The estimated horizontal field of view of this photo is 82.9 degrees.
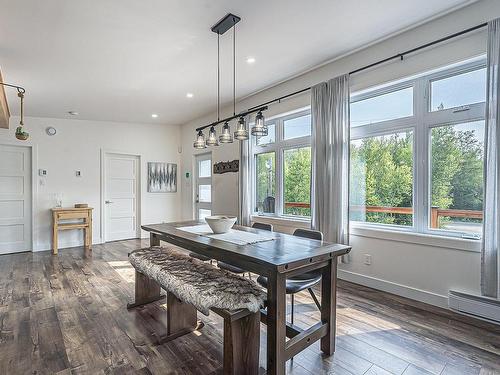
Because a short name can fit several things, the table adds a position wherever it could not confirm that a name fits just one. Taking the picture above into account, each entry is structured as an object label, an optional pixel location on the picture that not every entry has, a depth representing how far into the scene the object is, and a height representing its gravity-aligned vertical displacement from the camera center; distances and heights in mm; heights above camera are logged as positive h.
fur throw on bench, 1739 -698
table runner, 2250 -455
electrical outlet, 3232 -861
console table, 5307 -763
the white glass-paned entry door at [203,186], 6176 -61
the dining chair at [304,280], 2176 -791
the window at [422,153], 2609 +328
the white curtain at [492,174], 2312 +94
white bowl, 2559 -368
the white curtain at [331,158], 3330 +321
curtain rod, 2444 +1341
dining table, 1672 -534
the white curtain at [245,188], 4777 -77
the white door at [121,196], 6289 -311
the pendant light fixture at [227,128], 2555 +534
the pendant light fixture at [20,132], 3867 +690
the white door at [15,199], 5332 -329
